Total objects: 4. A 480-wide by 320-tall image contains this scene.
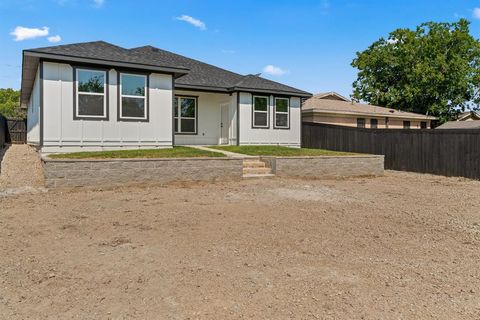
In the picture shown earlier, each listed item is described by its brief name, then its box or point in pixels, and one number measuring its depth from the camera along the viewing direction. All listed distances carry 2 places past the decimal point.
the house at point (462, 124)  26.14
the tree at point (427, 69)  32.41
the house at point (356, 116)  21.58
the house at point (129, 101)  11.06
